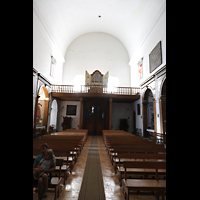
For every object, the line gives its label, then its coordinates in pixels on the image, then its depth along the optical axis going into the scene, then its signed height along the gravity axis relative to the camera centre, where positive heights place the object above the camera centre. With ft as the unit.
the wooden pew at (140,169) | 10.90 -4.03
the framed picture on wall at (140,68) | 44.94 +14.88
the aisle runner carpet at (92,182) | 9.20 -5.05
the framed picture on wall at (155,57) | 32.04 +13.47
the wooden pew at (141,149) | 14.36 -3.30
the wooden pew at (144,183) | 8.45 -4.02
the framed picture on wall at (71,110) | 53.16 +1.86
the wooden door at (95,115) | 50.16 +0.13
